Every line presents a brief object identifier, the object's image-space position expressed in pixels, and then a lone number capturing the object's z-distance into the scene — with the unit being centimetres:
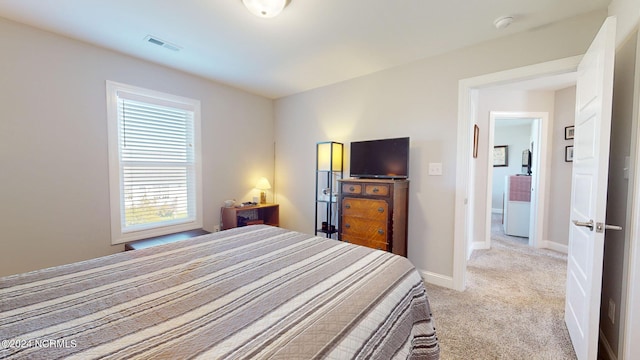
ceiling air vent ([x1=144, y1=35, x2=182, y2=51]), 231
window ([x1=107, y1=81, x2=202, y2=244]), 264
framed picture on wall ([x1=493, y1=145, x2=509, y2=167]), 636
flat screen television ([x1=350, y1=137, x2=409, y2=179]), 266
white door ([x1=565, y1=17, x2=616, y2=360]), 134
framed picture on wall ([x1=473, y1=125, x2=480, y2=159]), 367
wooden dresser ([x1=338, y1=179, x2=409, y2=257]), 251
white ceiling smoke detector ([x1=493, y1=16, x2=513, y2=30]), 195
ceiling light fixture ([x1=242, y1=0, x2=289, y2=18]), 174
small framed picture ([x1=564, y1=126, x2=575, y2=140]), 365
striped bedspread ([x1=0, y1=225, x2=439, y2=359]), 71
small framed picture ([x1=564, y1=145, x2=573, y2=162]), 365
